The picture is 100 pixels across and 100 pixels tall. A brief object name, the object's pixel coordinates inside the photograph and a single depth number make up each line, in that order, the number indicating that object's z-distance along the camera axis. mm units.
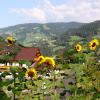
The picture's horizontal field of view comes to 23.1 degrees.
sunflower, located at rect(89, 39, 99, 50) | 4481
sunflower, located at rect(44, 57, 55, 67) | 4103
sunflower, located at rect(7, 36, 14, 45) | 4043
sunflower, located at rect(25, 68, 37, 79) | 4301
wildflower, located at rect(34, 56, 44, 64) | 4131
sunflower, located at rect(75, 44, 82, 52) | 4457
